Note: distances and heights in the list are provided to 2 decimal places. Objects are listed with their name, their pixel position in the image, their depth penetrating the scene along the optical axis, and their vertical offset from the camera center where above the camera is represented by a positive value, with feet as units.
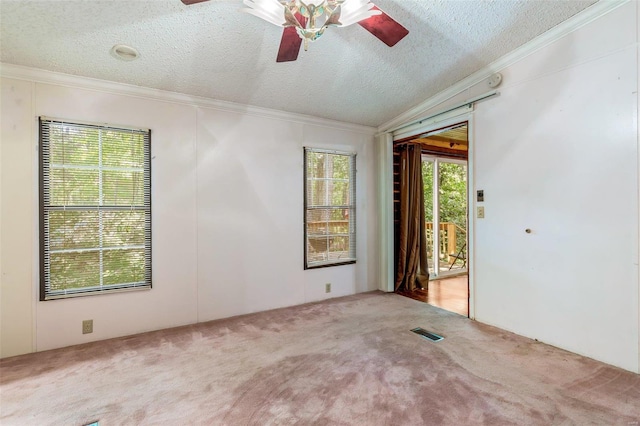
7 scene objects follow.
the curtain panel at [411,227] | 14.67 -0.81
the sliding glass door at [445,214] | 17.44 -0.16
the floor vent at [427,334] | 8.99 -3.94
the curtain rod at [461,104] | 9.80 +3.91
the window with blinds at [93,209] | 8.46 +0.10
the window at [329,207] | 12.82 +0.20
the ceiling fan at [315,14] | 5.11 +3.61
